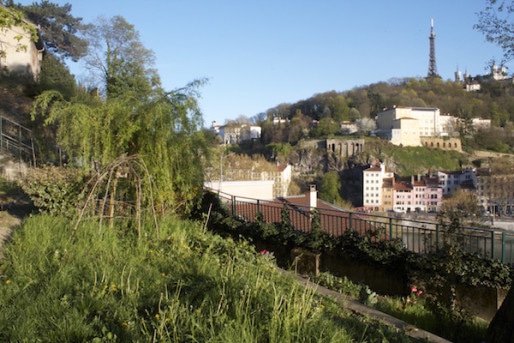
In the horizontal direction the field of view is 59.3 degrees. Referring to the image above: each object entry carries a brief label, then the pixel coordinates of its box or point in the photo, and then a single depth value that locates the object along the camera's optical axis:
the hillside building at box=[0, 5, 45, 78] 22.91
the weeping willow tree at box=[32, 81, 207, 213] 8.70
